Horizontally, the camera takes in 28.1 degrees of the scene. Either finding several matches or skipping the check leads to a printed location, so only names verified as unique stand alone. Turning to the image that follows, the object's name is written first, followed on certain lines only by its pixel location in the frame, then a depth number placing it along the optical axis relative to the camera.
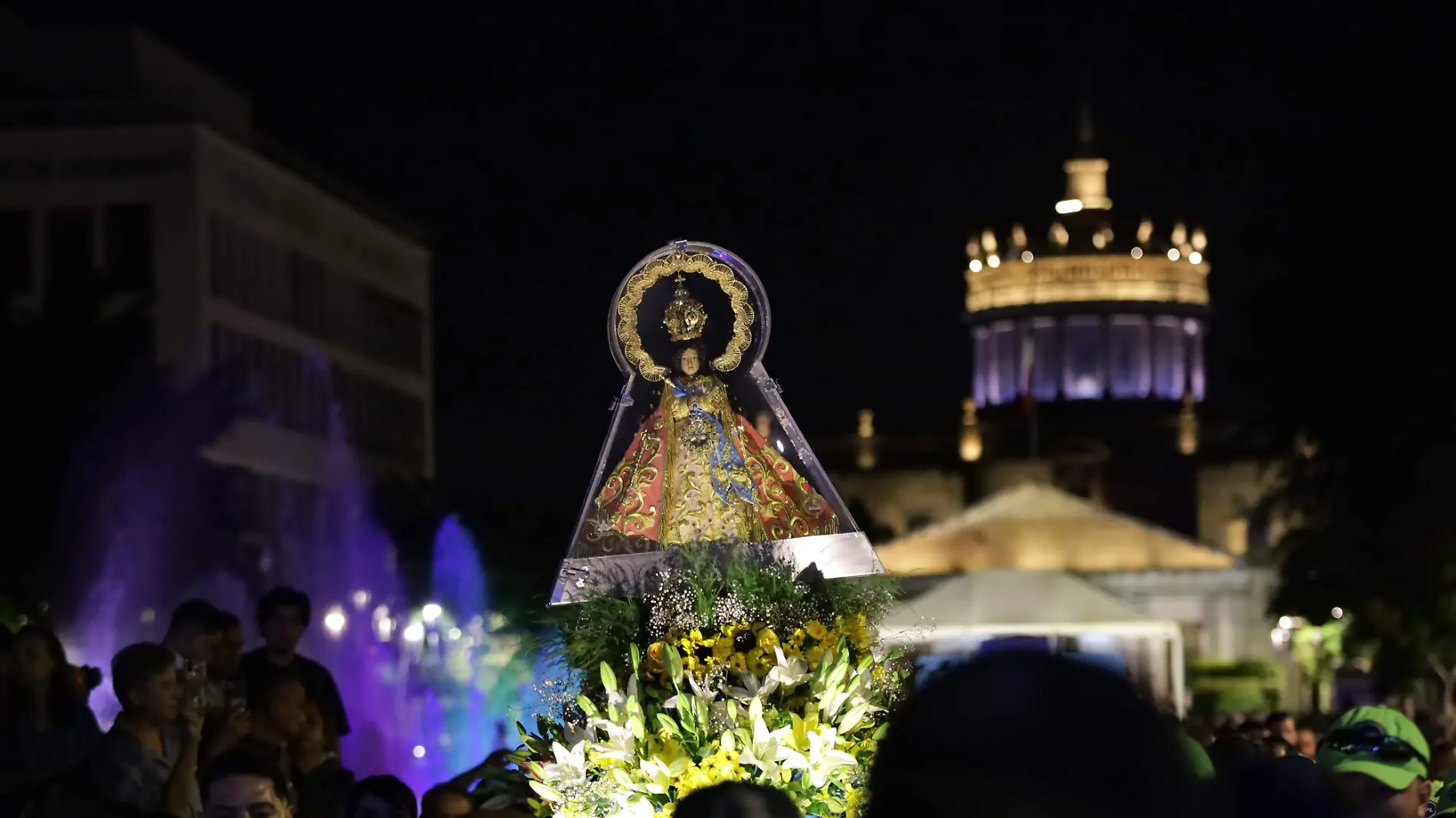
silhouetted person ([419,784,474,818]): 8.64
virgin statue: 8.21
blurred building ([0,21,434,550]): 70.56
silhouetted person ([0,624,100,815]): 10.22
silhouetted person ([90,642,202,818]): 8.46
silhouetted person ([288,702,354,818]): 9.74
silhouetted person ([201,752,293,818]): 6.38
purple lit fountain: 22.78
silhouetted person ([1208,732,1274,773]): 8.18
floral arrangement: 7.10
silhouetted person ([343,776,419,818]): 7.73
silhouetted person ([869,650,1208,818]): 2.36
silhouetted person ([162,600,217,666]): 10.16
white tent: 27.69
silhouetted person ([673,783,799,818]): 4.57
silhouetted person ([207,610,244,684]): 10.39
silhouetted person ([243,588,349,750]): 11.14
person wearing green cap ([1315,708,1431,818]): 7.09
